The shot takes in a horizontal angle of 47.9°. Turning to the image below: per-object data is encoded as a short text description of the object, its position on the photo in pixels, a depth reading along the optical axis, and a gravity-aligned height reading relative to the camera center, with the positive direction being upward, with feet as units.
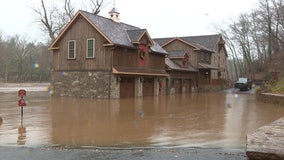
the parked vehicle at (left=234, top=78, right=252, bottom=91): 143.57 +0.00
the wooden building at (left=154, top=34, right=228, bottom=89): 138.05 +13.34
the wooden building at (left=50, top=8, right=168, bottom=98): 86.22 +7.06
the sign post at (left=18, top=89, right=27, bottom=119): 39.68 -1.35
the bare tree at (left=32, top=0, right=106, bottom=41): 145.59 +30.18
